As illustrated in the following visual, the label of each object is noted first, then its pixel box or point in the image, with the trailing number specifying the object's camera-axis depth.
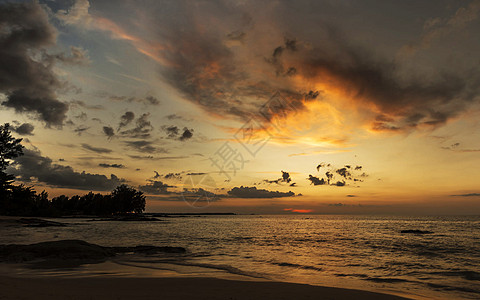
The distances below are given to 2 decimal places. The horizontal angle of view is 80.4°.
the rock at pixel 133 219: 139.40
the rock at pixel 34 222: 70.41
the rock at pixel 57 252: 20.80
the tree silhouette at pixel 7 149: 70.28
